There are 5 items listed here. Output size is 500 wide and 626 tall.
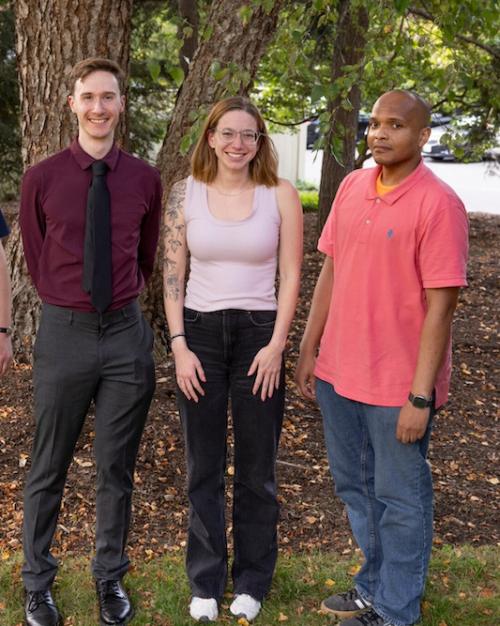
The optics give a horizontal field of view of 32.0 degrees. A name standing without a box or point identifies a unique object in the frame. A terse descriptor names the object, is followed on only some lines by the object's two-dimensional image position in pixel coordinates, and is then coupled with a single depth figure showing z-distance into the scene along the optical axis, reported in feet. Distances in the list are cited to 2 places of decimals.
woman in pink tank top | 10.52
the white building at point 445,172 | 66.49
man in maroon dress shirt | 10.34
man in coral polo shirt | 9.71
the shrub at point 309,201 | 49.10
